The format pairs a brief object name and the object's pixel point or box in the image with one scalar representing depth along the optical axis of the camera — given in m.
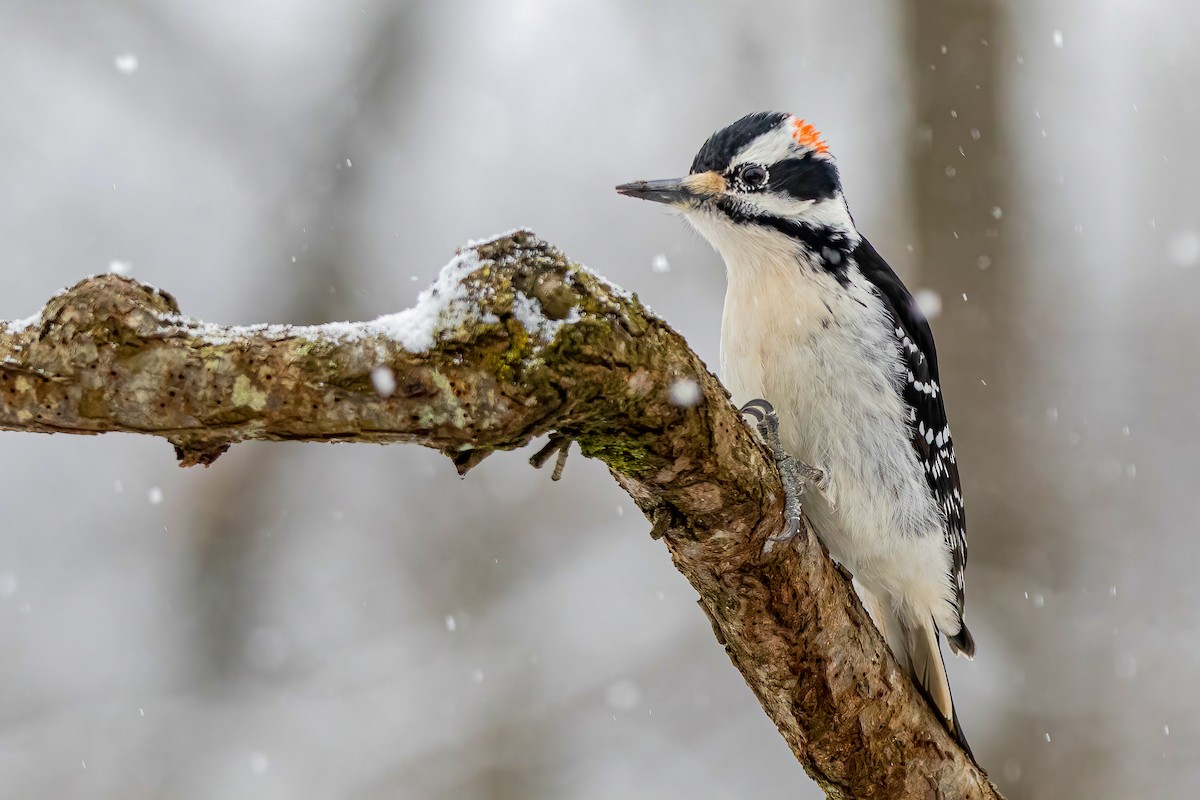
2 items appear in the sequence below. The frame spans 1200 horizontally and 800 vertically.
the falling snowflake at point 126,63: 13.63
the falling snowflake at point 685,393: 3.47
